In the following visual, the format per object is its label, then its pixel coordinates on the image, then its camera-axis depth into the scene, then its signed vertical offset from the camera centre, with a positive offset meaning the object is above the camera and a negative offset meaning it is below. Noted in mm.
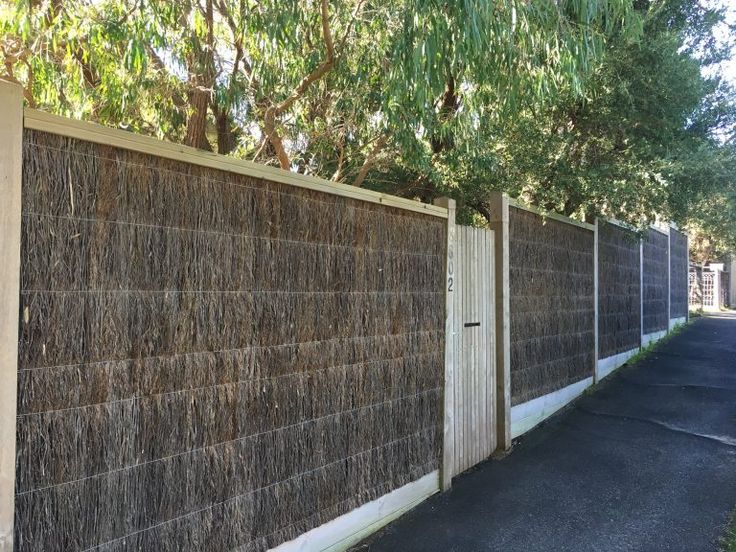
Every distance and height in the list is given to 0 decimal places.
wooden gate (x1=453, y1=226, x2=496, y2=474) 4805 -521
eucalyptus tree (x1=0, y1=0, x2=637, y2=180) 3535 +1810
